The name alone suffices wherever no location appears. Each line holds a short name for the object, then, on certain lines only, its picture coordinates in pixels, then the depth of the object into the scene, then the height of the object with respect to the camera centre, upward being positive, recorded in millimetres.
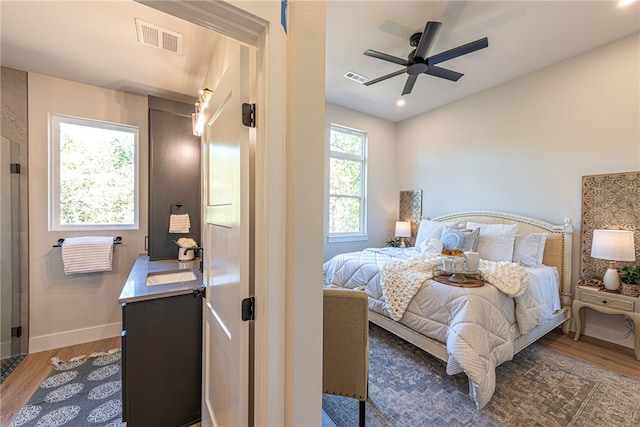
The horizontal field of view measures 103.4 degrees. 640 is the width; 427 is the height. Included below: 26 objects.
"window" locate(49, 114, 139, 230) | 2623 +363
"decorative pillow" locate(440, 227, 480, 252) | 3162 -367
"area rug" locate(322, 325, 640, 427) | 1681 -1381
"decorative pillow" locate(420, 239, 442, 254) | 3334 -483
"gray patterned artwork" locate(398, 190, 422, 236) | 4762 +66
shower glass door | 2266 -385
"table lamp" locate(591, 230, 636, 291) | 2387 -355
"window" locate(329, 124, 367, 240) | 4527 +496
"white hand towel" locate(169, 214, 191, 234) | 2648 -156
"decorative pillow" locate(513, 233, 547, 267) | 2914 -454
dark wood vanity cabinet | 1484 -941
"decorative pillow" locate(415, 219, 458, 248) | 3809 -292
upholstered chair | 1572 -821
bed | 1819 -747
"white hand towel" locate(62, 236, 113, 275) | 2510 -474
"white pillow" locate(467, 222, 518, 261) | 3008 -375
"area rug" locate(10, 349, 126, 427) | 1675 -1405
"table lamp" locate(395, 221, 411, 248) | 4660 -365
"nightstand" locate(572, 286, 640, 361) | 2369 -929
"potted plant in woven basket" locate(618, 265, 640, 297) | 2420 -670
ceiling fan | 2271 +1554
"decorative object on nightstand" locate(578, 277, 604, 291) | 2654 -780
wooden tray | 2059 -603
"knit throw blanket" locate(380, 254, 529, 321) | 2129 -601
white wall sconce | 1900 +825
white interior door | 935 -191
